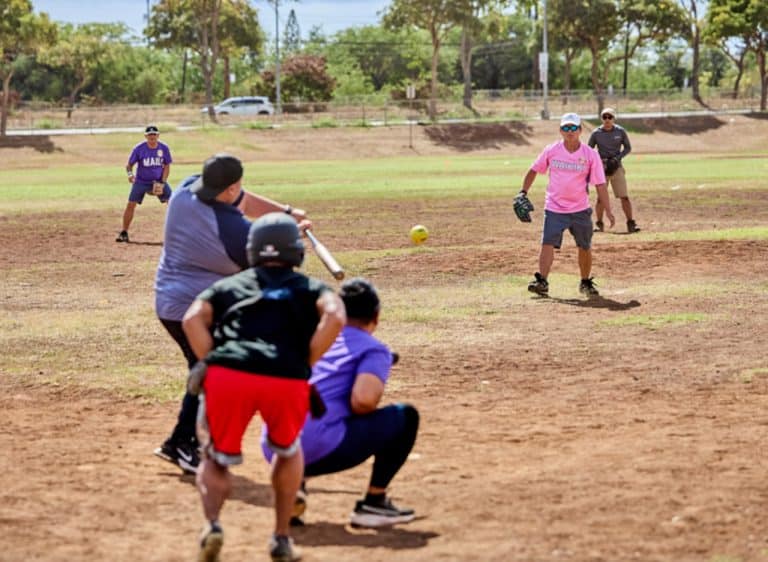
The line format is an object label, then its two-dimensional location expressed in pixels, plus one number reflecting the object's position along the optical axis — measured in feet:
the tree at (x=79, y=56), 319.06
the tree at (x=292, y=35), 479.33
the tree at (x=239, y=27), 288.10
